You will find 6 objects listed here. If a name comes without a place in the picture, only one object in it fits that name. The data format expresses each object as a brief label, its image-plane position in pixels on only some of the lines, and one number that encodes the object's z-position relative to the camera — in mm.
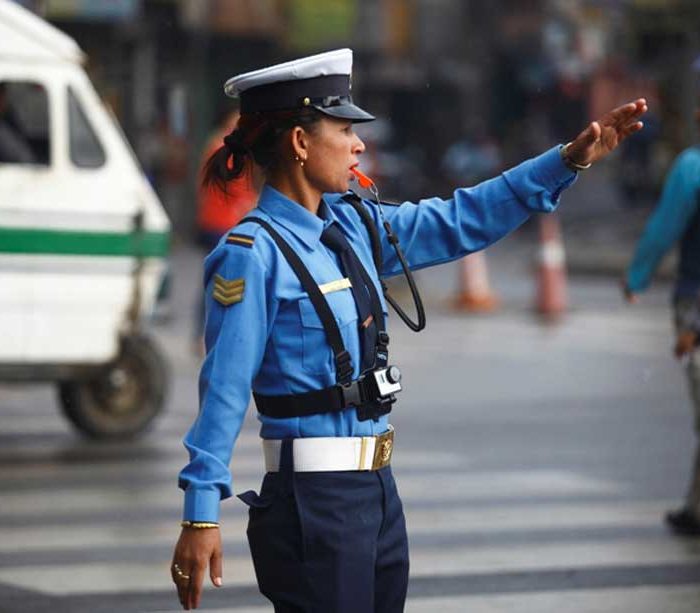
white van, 19922
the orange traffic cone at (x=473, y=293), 38906
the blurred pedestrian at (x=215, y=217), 27844
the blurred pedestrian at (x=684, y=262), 15375
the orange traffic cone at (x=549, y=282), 37094
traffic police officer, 7742
